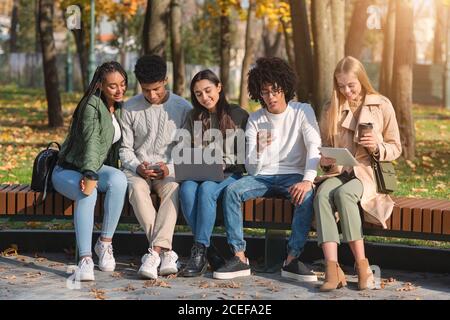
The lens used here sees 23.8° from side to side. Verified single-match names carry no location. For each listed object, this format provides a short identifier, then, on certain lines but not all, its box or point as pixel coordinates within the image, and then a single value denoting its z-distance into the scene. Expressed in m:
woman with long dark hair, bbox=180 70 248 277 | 6.86
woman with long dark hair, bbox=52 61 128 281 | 6.86
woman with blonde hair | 6.48
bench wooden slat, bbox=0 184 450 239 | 6.59
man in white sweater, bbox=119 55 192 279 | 6.90
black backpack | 7.09
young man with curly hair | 6.83
